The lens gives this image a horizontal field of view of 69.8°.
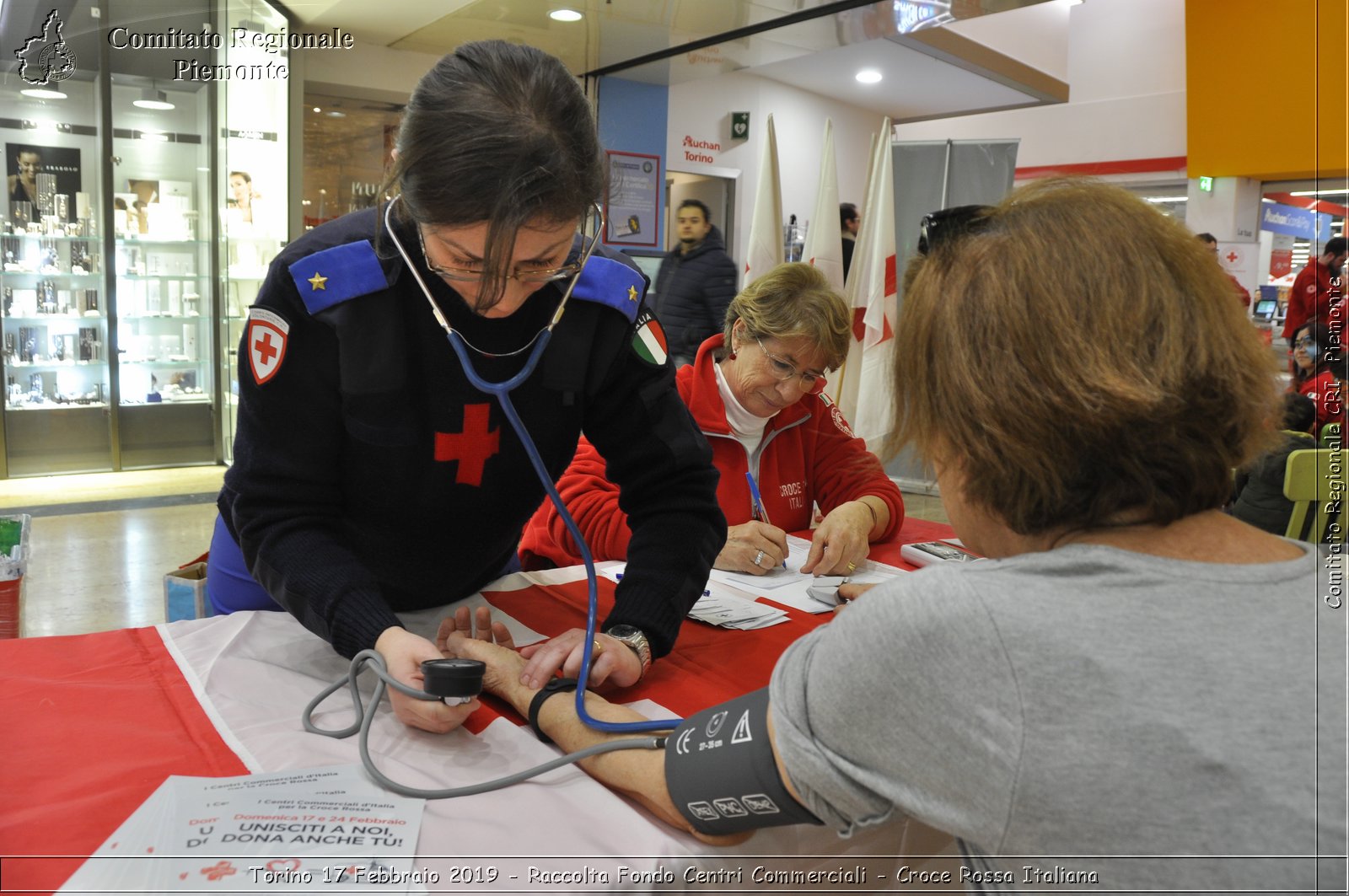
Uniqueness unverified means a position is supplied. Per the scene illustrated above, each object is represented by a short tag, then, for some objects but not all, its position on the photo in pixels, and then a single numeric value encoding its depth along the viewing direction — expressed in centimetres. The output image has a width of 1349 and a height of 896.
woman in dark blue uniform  102
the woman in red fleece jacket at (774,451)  180
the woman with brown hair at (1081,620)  62
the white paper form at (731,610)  145
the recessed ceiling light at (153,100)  588
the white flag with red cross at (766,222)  535
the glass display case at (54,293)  554
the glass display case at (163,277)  585
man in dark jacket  580
